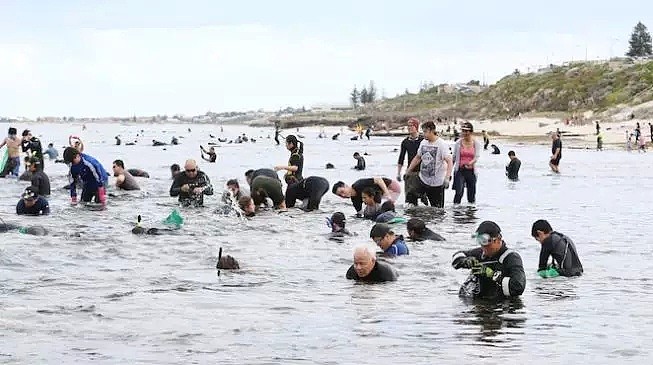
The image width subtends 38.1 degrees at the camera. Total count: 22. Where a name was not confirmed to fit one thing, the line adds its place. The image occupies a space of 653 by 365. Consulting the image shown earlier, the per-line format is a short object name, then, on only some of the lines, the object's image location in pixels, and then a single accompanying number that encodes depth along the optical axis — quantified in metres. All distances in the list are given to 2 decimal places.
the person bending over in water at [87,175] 21.16
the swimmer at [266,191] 22.16
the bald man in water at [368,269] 12.91
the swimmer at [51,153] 55.47
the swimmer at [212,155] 45.35
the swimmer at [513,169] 36.38
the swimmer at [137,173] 35.69
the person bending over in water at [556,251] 12.79
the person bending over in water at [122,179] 29.34
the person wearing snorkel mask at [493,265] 10.88
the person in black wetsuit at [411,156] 20.92
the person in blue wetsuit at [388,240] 15.14
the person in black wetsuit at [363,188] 19.64
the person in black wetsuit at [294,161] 22.34
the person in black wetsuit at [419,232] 16.48
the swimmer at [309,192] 22.47
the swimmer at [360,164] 43.43
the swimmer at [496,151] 61.44
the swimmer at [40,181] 24.90
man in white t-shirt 20.00
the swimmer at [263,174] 23.23
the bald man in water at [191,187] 23.64
